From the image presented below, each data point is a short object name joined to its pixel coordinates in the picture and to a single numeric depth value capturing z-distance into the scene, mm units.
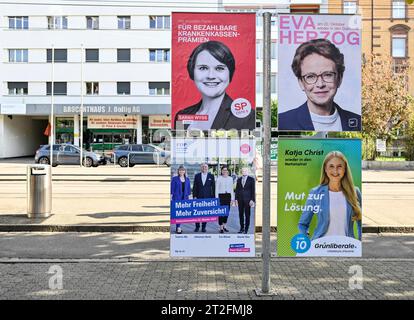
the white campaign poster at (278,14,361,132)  5105
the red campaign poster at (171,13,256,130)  5164
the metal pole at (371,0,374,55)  49219
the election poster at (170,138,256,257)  5324
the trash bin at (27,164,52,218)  9555
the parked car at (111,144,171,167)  32019
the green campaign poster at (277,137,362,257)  5184
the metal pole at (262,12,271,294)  4898
